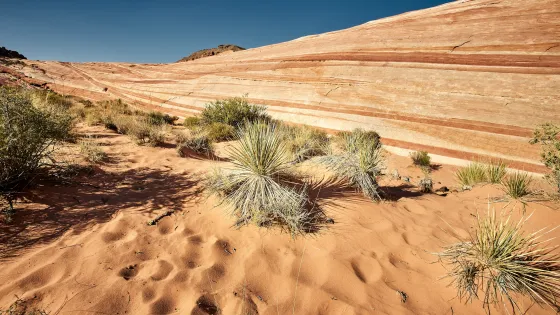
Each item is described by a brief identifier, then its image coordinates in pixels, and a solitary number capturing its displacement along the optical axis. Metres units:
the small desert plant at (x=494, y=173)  5.70
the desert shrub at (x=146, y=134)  6.18
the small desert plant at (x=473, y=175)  5.82
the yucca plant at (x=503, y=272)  2.43
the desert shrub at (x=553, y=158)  4.90
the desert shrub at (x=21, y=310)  1.85
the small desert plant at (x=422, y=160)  7.21
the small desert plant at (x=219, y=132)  7.87
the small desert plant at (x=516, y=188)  4.55
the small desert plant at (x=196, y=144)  6.26
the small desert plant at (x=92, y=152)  4.67
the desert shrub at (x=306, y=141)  6.62
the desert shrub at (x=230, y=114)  9.15
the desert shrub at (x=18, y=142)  3.15
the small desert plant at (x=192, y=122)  9.52
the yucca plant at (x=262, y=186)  3.26
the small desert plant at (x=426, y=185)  5.24
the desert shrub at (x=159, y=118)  8.99
